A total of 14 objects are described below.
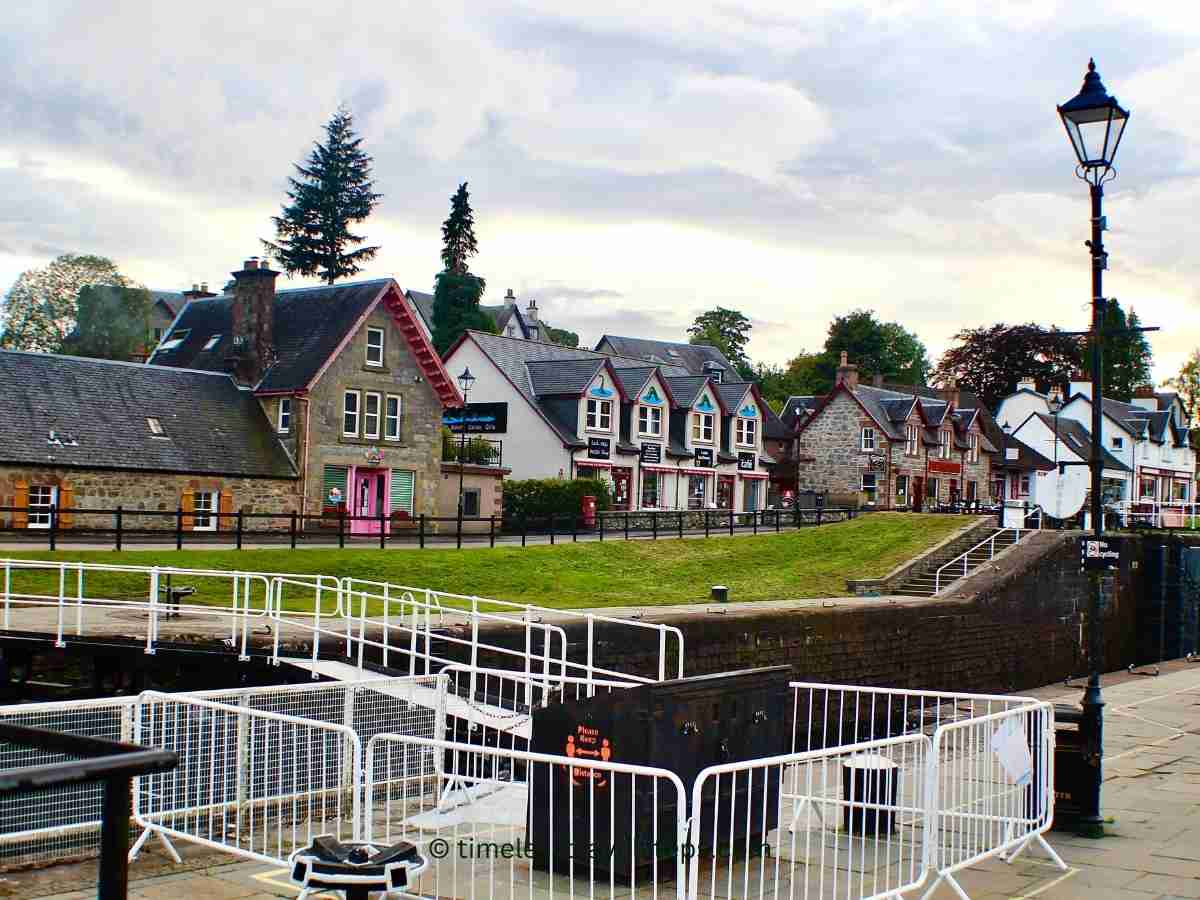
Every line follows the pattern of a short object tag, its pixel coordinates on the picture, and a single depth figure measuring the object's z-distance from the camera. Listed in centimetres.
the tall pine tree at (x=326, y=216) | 9081
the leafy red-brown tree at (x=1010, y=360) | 10538
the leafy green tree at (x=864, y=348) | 11400
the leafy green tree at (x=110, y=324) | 8281
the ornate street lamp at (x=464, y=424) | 4459
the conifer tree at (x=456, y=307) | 8044
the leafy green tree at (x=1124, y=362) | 12044
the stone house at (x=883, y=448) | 7088
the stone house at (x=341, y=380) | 4316
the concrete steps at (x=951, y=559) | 3697
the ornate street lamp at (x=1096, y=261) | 1206
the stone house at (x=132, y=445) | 3575
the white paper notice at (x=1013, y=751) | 1032
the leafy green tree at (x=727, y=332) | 12112
